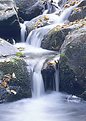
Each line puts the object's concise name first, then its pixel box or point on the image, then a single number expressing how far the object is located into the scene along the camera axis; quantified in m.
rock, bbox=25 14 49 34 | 16.05
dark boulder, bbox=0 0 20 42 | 15.22
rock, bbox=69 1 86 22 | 14.81
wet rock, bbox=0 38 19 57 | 11.30
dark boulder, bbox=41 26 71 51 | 13.12
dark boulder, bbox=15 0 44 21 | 18.97
